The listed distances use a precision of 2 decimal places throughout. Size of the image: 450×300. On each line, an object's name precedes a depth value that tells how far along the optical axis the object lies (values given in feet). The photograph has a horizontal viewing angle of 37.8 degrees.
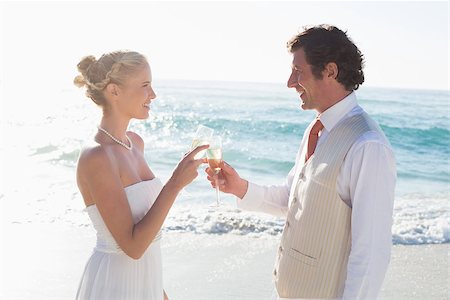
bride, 10.31
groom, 9.23
